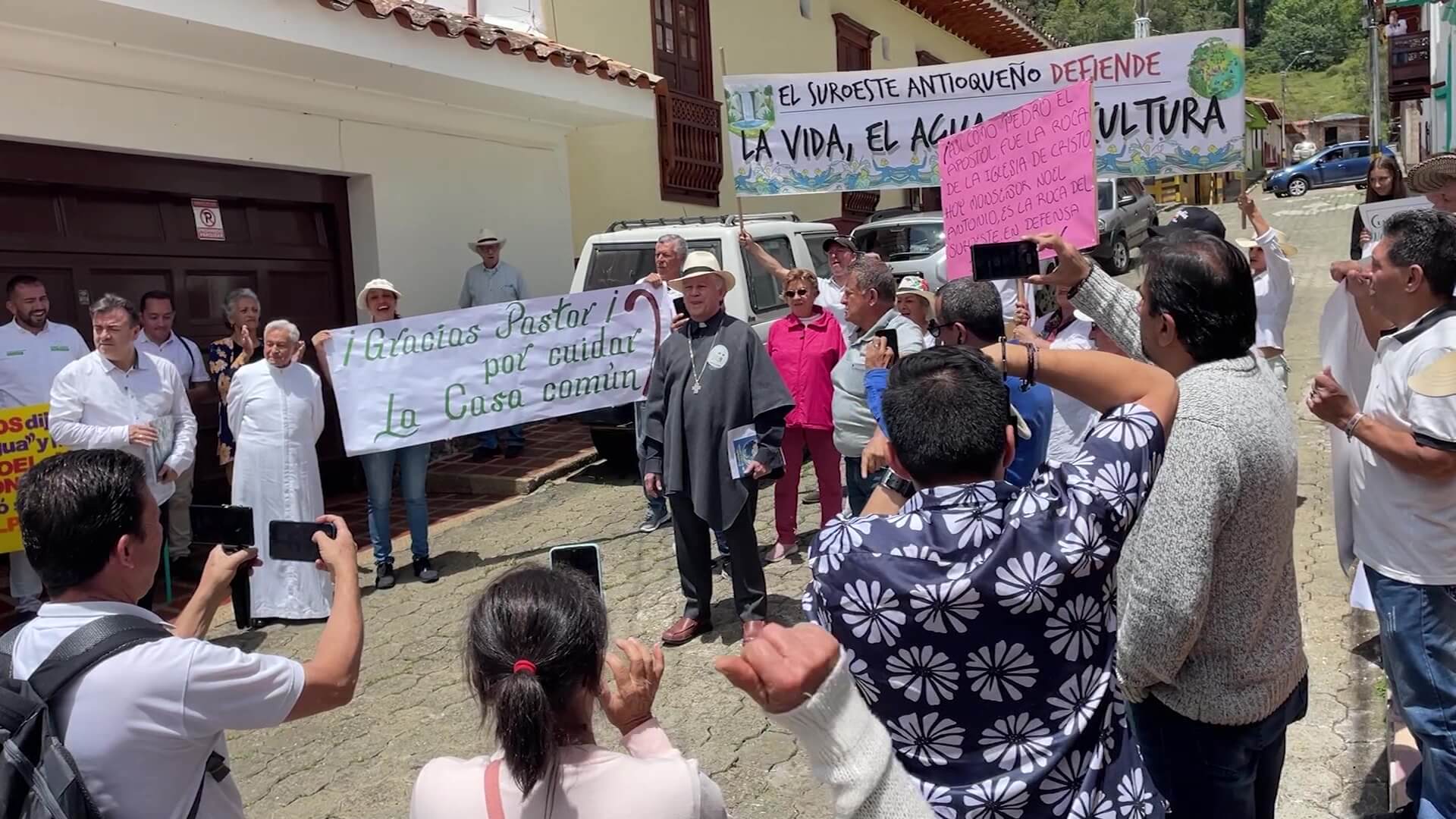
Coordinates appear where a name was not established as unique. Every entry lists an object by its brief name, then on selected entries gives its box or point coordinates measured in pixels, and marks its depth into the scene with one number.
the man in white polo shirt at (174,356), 6.67
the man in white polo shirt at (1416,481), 2.71
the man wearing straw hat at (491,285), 8.95
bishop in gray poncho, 4.94
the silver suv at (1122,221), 17.33
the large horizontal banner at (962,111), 5.82
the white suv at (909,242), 14.19
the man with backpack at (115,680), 1.81
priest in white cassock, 5.75
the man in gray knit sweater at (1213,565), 2.02
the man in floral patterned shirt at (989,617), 1.64
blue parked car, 32.84
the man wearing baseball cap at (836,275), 7.51
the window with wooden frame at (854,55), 16.92
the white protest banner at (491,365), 6.25
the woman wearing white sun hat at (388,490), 6.30
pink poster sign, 4.05
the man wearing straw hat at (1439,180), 4.25
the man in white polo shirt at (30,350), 5.80
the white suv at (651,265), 8.20
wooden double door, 6.78
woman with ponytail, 1.57
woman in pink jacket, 6.09
